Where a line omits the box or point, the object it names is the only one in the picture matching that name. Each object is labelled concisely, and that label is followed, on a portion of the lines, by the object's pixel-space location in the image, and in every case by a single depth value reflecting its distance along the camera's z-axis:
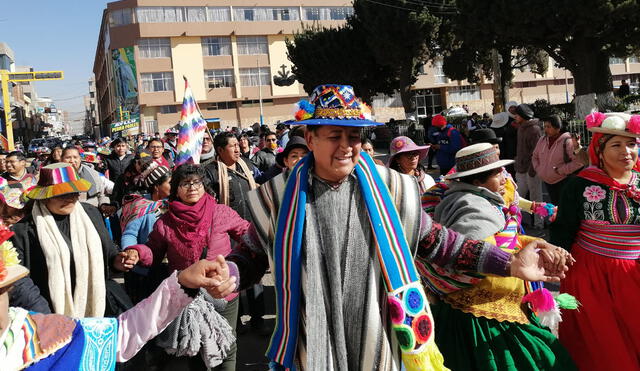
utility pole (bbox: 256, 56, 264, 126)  55.32
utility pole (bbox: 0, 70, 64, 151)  29.29
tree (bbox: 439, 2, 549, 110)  20.89
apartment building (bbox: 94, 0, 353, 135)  52.88
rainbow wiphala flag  6.68
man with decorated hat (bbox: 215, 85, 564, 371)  2.09
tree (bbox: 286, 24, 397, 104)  33.72
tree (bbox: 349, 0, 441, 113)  28.36
